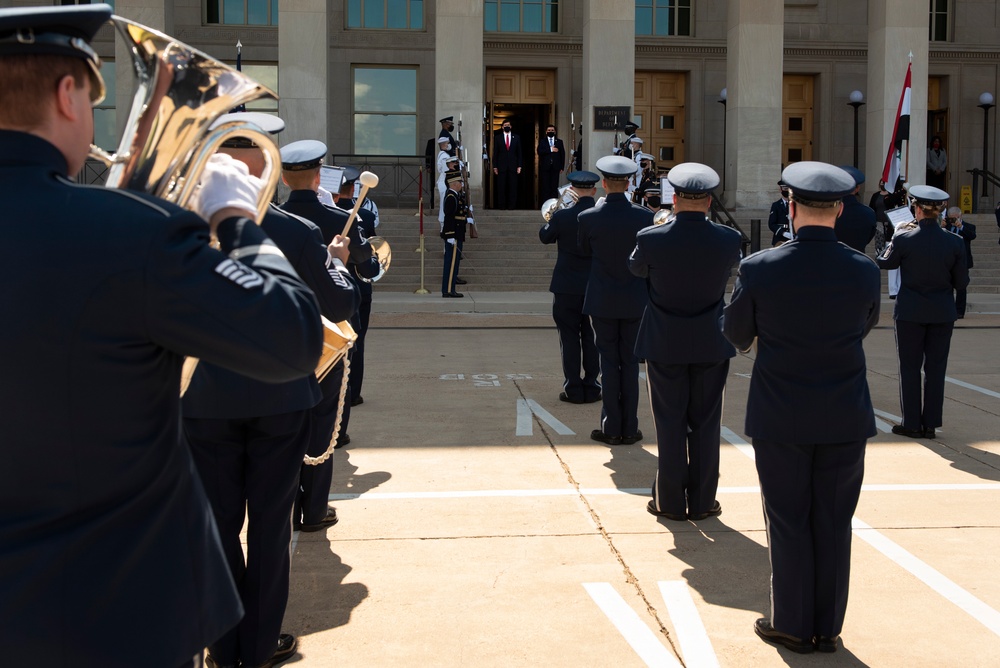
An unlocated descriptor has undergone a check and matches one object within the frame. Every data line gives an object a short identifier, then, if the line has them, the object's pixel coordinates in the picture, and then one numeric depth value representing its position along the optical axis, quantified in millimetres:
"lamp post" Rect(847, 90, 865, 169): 27297
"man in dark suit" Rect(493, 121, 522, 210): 23750
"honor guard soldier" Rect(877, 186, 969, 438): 8453
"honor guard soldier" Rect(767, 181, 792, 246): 17688
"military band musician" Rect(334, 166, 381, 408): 8129
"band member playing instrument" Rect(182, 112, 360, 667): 3967
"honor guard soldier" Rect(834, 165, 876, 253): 11703
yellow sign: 29156
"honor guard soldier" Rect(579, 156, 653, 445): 8031
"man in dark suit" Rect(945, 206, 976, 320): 13220
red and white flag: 18312
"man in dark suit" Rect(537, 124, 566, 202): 23297
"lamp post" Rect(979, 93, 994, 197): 28172
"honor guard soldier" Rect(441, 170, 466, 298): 17078
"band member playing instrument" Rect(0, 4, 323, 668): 1908
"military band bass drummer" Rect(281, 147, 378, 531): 5668
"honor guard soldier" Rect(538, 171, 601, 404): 9586
